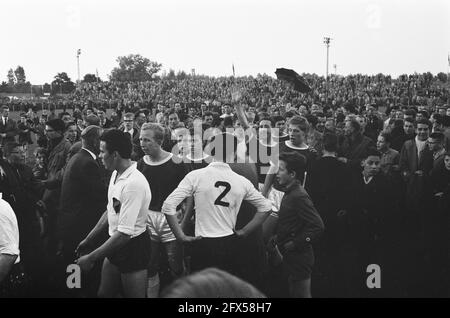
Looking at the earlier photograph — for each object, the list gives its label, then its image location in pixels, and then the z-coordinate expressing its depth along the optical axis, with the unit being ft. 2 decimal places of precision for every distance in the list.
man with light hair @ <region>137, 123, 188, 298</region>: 16.07
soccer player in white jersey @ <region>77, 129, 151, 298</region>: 12.41
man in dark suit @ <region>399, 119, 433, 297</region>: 20.51
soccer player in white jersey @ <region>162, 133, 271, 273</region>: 13.78
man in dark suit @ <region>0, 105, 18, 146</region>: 46.00
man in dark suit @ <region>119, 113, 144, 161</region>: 27.07
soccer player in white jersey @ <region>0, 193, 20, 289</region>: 10.53
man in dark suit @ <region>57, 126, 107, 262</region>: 16.55
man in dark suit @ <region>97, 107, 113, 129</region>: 39.72
